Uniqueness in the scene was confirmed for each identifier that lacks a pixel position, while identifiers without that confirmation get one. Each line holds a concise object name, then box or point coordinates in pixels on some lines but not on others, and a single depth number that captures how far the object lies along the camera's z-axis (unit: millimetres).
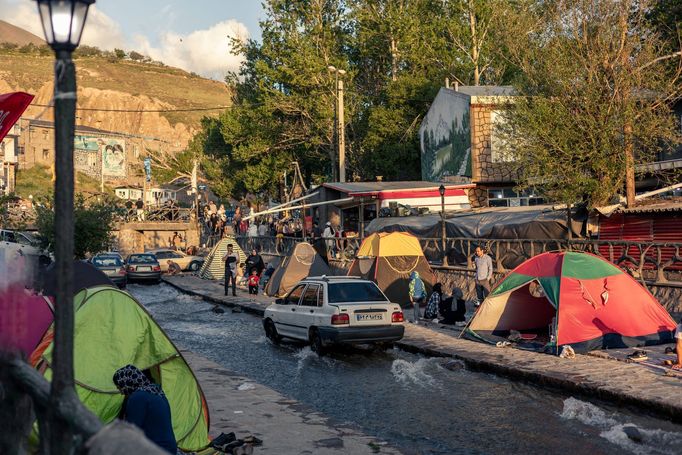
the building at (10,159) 75338
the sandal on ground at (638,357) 13664
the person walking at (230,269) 30000
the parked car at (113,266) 33125
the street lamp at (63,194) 4375
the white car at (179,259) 44312
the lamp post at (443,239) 26391
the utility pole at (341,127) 40703
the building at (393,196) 34750
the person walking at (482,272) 21447
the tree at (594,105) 22094
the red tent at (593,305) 14945
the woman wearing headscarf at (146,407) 6211
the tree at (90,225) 37250
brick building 36469
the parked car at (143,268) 37594
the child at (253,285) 30311
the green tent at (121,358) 8586
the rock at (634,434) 9112
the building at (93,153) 111500
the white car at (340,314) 15695
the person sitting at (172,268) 43906
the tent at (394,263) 23703
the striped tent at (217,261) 38031
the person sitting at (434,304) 20703
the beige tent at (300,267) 28547
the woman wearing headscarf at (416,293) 20500
